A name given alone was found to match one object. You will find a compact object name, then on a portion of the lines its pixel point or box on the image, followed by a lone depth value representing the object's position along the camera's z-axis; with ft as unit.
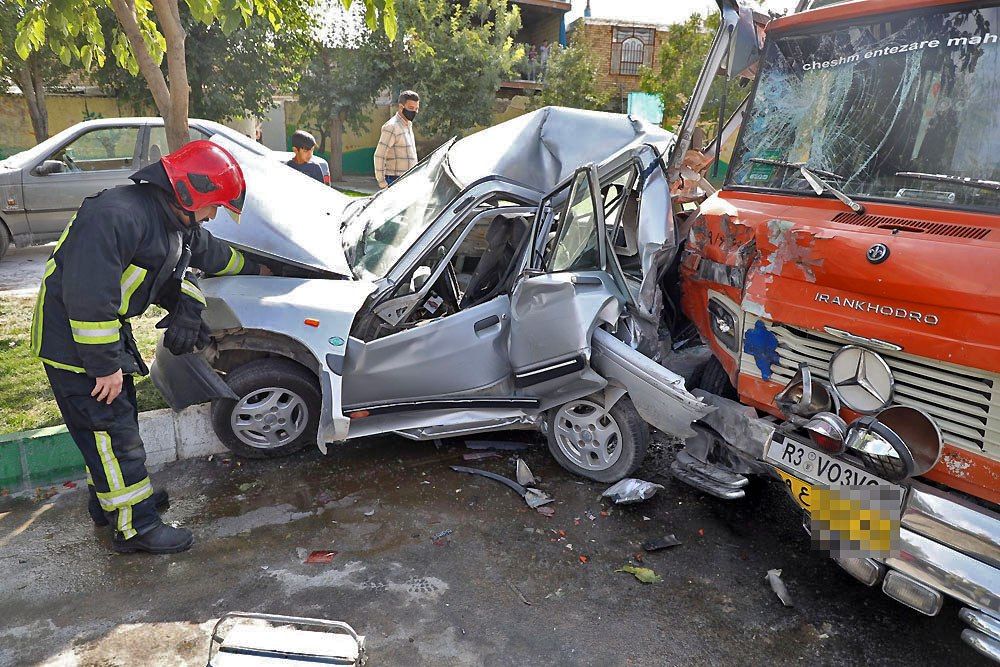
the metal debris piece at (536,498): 12.35
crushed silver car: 12.17
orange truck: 7.99
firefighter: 9.47
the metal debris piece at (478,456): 14.06
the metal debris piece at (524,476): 13.07
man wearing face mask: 24.43
